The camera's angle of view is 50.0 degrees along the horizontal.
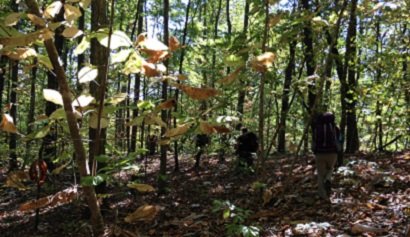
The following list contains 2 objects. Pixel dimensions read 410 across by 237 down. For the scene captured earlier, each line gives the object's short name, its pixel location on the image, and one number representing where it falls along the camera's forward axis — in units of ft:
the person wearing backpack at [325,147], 27.20
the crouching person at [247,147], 45.17
